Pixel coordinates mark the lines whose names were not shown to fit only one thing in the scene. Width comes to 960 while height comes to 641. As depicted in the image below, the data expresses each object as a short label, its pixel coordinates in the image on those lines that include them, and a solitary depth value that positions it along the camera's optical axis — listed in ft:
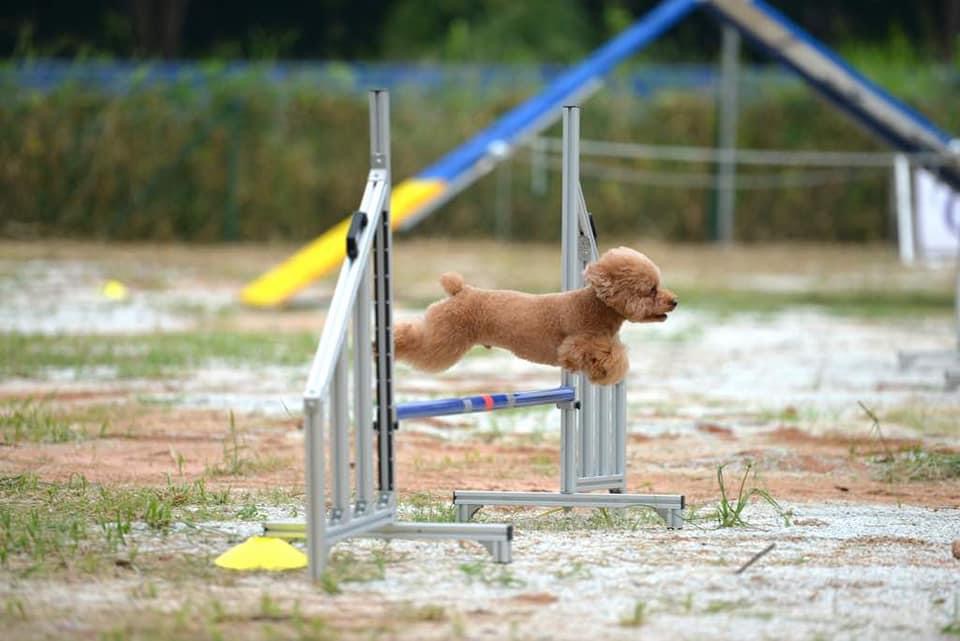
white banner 94.53
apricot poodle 31.78
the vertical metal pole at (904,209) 94.06
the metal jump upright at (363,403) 28.19
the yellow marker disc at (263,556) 29.45
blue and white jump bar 30.99
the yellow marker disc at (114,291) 96.66
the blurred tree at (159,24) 200.75
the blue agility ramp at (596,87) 86.74
